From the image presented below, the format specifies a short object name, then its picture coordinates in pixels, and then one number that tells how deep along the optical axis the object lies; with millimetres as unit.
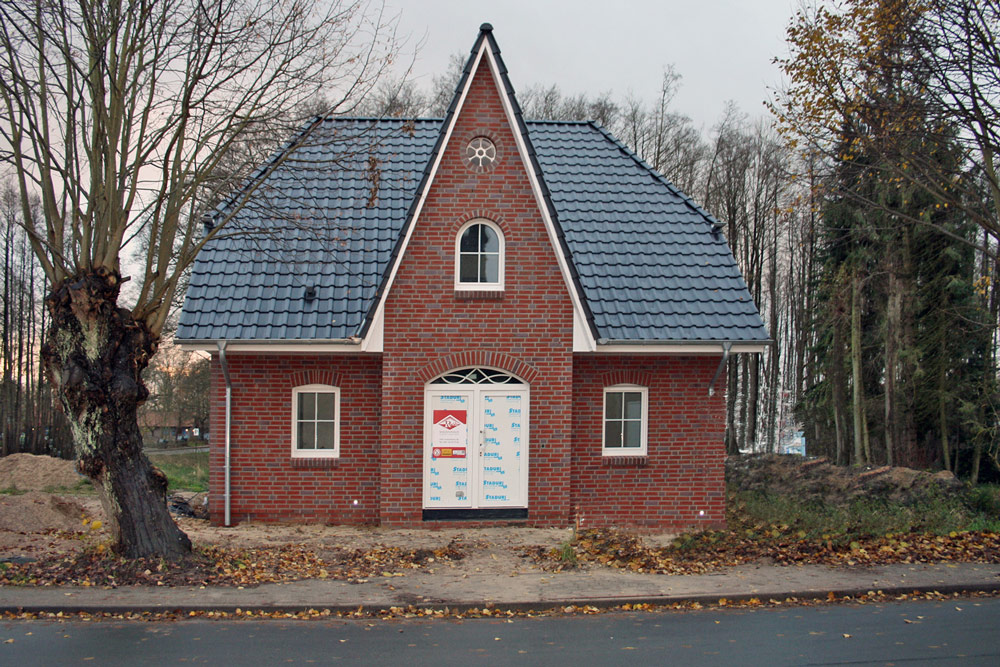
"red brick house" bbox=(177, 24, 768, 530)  13289
